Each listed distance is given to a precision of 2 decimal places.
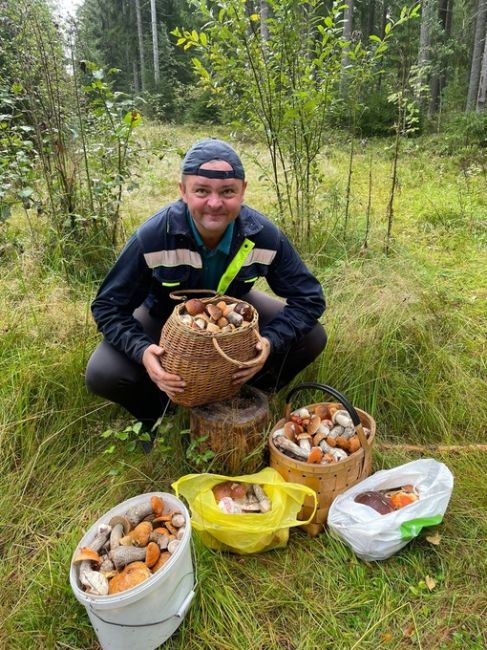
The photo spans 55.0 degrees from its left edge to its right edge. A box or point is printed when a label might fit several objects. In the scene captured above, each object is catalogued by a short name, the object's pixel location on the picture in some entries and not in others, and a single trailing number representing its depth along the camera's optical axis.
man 1.75
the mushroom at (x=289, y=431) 1.92
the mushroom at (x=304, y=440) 1.85
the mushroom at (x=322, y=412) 2.02
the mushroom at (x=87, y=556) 1.39
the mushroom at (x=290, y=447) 1.83
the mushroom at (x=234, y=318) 1.73
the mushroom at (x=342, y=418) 1.93
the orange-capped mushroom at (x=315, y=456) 1.76
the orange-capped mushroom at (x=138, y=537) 1.47
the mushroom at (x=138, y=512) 1.57
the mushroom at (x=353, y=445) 1.82
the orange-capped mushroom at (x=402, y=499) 1.75
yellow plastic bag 1.60
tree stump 1.89
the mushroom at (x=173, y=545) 1.44
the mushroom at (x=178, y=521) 1.52
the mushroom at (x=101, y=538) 1.48
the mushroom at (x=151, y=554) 1.41
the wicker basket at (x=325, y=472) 1.73
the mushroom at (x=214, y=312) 1.71
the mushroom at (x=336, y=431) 1.90
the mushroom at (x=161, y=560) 1.40
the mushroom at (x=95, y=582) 1.31
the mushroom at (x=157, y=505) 1.60
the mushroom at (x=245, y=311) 1.78
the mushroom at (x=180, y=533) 1.49
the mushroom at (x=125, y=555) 1.41
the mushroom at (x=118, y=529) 1.49
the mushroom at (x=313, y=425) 1.92
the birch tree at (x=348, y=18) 13.91
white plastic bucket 1.26
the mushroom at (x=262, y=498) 1.71
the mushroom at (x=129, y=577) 1.31
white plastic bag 1.62
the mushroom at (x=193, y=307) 1.74
